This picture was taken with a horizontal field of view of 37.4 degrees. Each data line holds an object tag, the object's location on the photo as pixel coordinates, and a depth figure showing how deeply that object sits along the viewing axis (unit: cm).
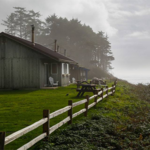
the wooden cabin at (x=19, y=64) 2297
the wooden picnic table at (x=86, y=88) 1650
